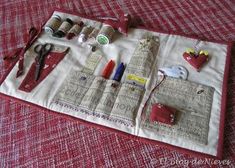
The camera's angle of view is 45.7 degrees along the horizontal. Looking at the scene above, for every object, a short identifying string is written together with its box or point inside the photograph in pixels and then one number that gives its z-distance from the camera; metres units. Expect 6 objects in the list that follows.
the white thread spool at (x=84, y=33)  0.83
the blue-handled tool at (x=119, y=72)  0.72
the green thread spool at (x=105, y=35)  0.81
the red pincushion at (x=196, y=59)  0.73
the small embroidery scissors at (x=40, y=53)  0.76
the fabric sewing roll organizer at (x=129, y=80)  0.63
